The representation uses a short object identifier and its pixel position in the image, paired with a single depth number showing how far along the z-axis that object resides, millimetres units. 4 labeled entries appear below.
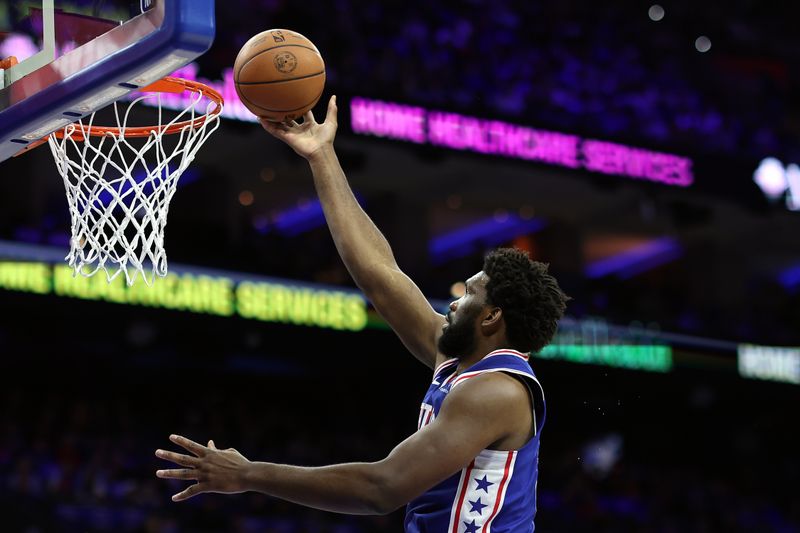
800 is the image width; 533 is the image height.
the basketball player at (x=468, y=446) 5488
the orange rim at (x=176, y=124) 7450
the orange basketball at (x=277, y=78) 7145
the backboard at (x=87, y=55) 5516
